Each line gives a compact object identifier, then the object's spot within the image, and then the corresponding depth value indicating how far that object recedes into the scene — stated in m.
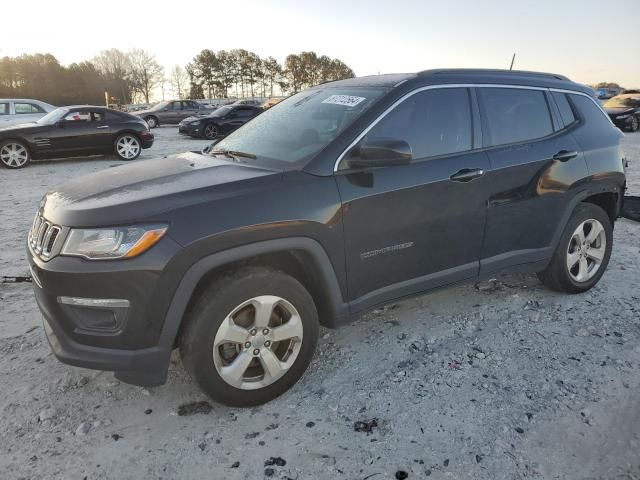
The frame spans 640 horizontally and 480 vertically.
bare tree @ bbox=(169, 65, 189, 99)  87.94
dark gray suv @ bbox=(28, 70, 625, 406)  2.26
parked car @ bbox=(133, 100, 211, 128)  25.03
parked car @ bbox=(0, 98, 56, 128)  13.39
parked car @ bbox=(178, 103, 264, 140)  18.28
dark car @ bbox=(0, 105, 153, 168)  10.81
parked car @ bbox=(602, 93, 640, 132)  19.66
